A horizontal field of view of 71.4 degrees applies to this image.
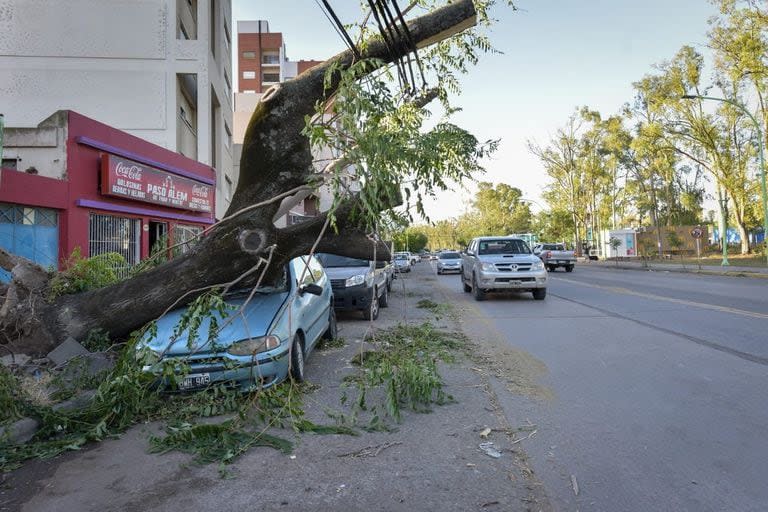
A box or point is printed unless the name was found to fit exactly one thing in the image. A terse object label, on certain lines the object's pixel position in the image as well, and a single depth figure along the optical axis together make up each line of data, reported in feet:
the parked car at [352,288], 36.19
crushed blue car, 17.06
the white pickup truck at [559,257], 107.24
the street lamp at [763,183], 85.30
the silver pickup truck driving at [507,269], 47.78
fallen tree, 22.00
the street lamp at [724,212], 101.95
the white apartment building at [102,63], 58.90
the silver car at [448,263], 109.09
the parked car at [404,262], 98.91
